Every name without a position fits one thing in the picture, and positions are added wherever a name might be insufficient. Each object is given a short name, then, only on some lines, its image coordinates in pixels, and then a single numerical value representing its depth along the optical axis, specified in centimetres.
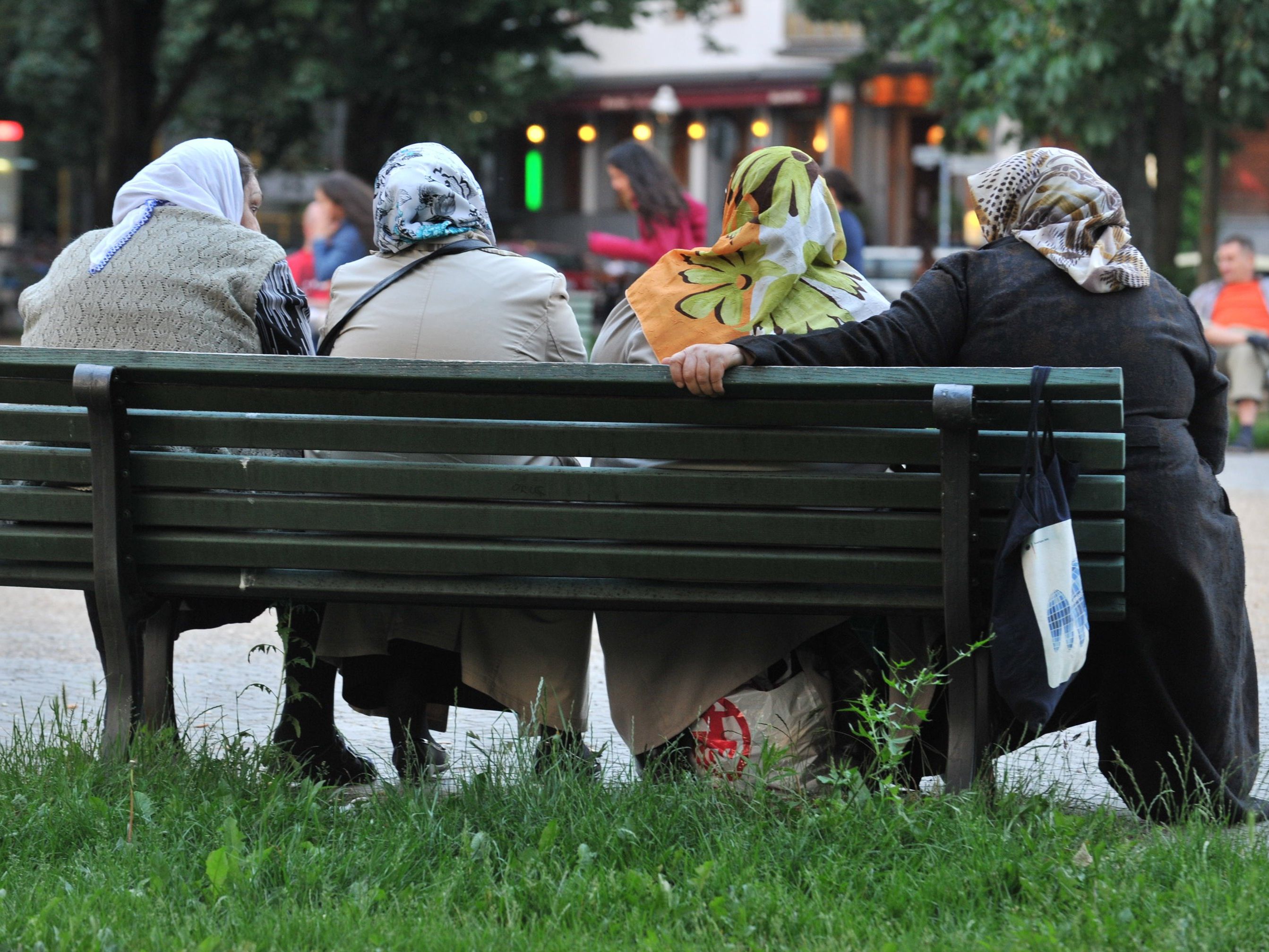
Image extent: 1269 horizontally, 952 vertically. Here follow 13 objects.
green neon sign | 9987
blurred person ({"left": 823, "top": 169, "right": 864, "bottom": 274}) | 1744
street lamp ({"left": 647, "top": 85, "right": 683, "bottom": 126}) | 7294
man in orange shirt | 2584
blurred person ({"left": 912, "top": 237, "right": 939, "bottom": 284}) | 3183
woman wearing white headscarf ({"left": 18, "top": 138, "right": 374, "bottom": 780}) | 830
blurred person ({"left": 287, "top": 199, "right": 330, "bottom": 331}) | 2116
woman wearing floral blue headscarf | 801
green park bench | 686
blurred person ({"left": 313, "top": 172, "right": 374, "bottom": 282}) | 2036
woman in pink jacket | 1684
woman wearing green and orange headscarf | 759
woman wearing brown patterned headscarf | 724
